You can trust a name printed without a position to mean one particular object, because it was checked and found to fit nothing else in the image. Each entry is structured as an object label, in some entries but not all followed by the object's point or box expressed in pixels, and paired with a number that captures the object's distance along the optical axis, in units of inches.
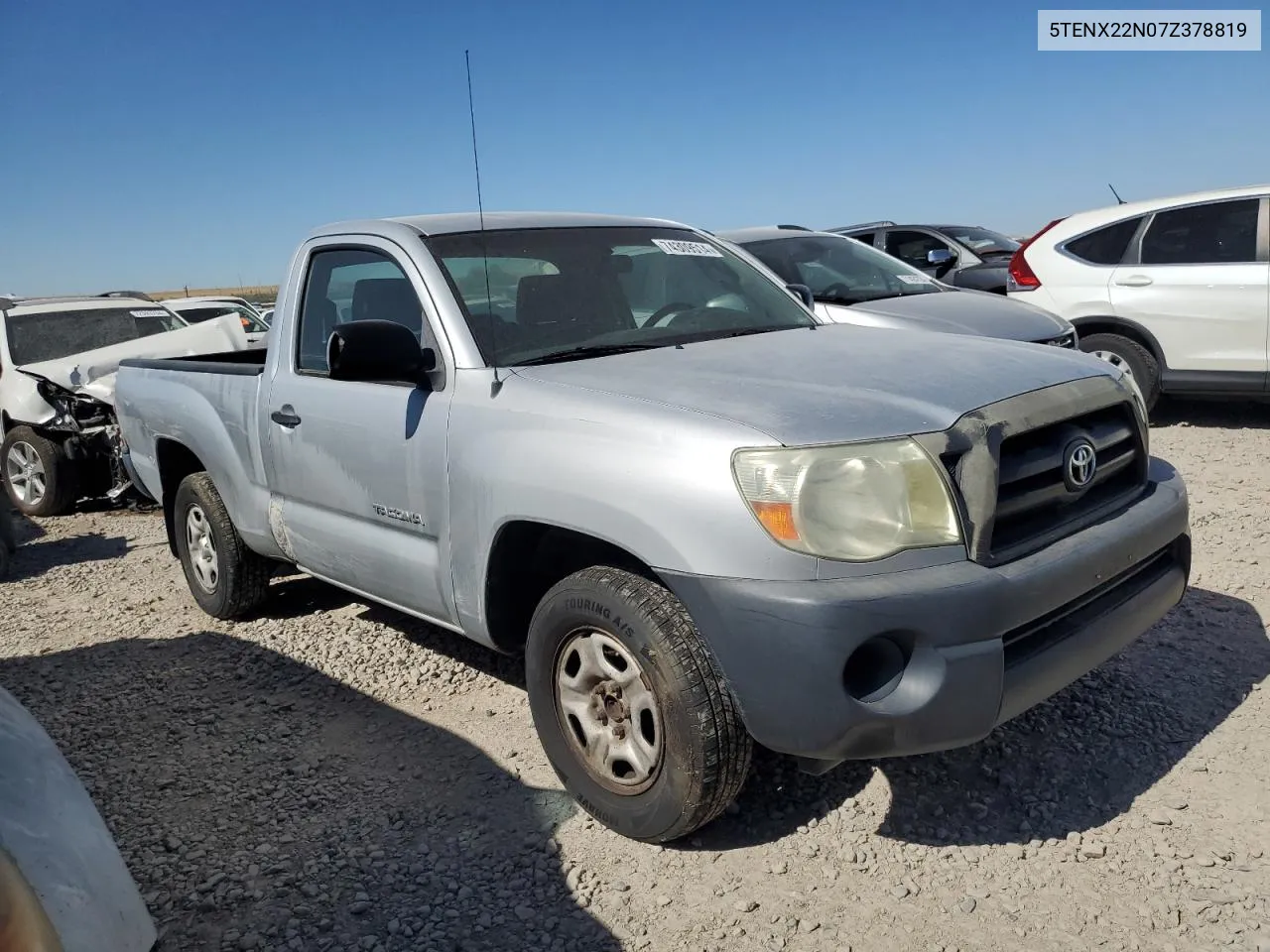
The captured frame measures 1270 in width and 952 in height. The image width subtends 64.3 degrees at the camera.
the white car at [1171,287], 283.1
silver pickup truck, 94.5
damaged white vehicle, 317.7
